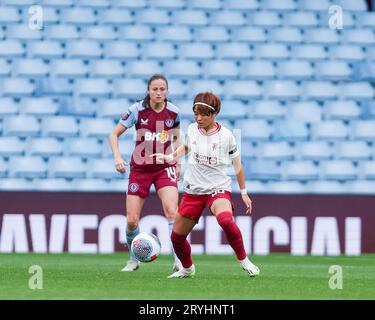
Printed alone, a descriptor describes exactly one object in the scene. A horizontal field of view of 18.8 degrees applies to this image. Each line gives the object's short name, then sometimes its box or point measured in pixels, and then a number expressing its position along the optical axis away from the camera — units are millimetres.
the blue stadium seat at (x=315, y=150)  17547
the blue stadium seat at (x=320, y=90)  18531
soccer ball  10906
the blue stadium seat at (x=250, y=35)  19172
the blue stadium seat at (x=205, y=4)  19547
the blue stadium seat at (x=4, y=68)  18500
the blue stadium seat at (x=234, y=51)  18906
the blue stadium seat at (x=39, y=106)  18031
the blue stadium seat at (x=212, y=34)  19125
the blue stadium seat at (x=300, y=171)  17375
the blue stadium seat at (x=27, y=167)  17172
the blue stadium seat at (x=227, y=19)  19375
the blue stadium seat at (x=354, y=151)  17766
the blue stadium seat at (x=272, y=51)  18906
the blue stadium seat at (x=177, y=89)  18219
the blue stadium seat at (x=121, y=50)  18828
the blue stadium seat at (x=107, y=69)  18578
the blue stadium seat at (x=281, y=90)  18438
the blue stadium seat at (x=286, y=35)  19203
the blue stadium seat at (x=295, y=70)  18734
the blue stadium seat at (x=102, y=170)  17125
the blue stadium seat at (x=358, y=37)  19344
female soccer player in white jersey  10258
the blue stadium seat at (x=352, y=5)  19656
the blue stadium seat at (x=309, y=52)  19000
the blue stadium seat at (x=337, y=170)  17422
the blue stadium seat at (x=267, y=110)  18125
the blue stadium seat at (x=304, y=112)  18156
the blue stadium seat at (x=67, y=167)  17141
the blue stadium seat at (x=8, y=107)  17916
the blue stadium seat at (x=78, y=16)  19188
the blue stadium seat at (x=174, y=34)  19031
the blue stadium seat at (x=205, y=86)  18359
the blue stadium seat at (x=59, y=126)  17656
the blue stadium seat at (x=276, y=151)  17547
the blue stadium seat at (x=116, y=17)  19203
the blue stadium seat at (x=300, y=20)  19453
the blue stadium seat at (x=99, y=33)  19016
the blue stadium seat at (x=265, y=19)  19406
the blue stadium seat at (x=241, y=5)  19562
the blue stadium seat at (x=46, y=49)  18750
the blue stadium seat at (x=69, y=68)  18500
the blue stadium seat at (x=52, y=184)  16906
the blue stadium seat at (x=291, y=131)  17828
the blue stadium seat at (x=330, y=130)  17875
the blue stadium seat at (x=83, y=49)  18766
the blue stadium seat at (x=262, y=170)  17328
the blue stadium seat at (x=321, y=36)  19281
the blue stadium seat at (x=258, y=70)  18688
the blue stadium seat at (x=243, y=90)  18422
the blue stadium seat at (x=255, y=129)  17781
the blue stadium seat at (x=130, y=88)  18344
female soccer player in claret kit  11531
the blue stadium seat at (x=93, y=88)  18266
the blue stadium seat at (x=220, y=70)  18656
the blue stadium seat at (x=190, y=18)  19281
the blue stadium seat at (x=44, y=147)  17406
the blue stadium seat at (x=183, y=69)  18609
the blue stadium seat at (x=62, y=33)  18984
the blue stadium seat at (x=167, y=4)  19438
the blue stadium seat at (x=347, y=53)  19125
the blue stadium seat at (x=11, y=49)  18720
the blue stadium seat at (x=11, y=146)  17438
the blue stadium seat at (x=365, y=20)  19638
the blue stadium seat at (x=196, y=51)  18875
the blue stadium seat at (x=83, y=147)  17422
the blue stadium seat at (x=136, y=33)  19031
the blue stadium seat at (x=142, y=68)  18609
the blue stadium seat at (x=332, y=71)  18891
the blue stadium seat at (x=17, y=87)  18219
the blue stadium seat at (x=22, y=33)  19000
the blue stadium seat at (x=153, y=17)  19219
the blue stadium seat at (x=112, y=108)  17938
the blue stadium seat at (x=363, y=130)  18000
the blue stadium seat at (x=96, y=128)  17641
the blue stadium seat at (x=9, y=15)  19141
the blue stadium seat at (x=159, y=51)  18781
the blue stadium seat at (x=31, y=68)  18516
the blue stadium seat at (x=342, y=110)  18328
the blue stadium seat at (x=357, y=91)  18641
